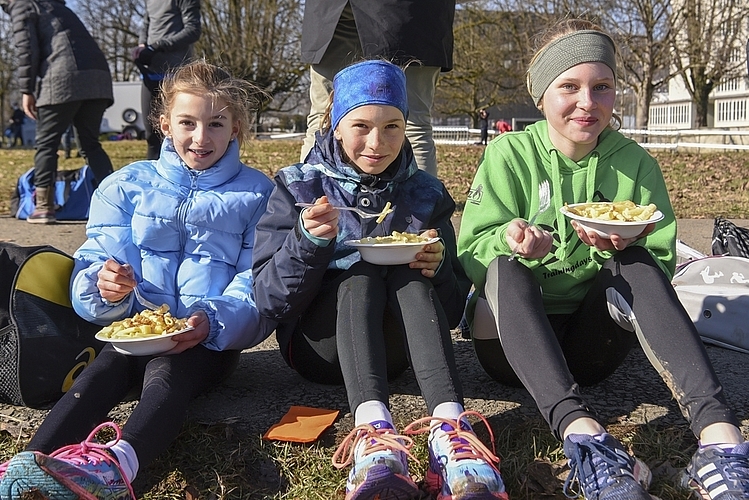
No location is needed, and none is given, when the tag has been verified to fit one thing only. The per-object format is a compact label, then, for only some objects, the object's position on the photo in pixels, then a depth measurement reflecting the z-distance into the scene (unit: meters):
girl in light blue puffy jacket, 2.15
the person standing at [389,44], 3.55
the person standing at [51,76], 5.81
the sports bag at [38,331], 2.36
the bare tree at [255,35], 27.06
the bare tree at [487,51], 25.34
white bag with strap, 2.89
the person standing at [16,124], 31.47
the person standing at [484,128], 23.08
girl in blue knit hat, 1.85
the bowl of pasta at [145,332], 2.10
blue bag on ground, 6.21
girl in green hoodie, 1.93
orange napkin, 2.20
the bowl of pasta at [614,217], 2.03
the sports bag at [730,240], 3.43
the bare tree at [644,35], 20.41
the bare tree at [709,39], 20.44
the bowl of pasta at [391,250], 2.12
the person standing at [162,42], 5.99
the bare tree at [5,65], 34.59
